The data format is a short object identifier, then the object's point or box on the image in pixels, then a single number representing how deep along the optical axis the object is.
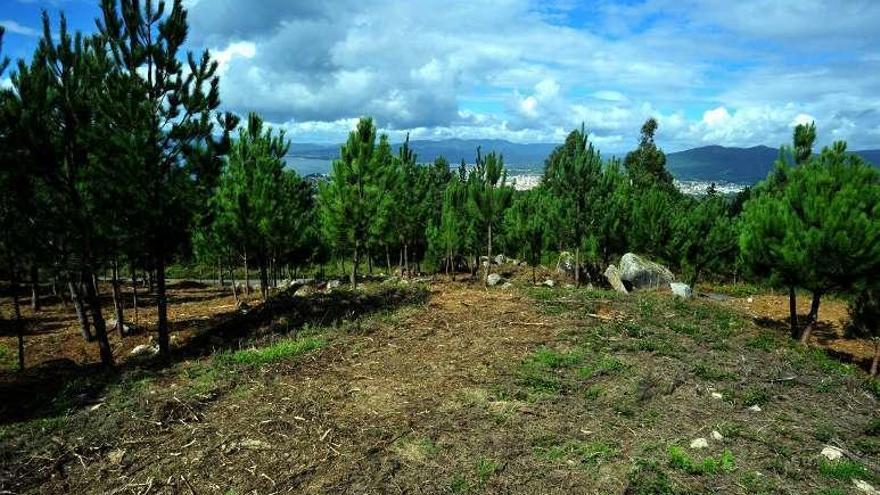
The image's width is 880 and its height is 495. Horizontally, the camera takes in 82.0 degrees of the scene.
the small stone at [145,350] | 17.14
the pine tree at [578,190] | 26.04
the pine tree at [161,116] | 12.45
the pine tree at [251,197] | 20.67
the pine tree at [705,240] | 33.72
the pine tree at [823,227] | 14.41
